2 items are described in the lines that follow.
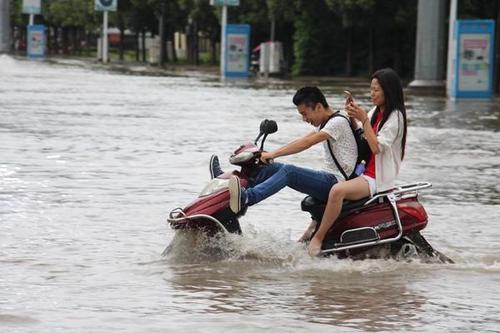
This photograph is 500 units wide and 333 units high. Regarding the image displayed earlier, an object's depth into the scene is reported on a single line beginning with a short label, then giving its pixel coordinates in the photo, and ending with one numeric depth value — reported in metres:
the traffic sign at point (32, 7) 93.12
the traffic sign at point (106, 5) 79.00
